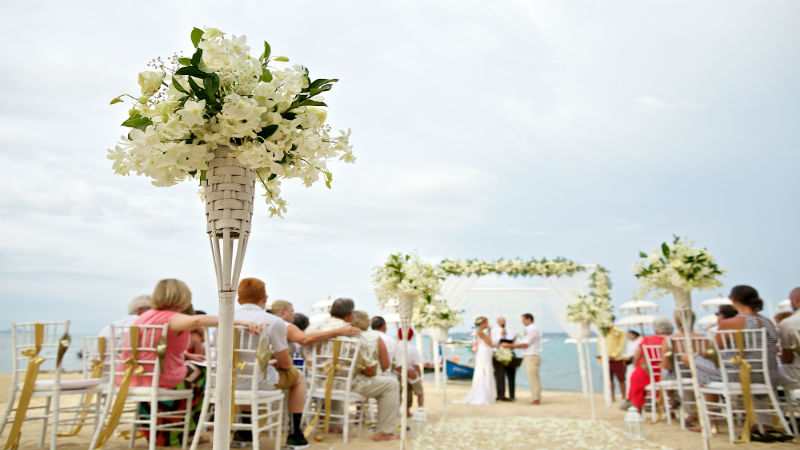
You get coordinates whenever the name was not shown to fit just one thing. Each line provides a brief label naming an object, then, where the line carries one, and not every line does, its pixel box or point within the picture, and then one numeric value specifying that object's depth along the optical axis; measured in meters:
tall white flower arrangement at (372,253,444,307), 4.76
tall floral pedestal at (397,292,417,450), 4.52
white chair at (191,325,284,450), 3.90
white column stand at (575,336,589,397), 10.41
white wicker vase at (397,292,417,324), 4.73
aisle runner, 5.20
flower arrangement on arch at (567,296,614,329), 8.15
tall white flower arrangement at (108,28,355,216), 1.50
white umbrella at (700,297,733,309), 14.69
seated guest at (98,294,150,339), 5.28
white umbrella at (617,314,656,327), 11.10
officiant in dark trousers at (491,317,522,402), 10.18
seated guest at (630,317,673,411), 6.54
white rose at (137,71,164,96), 1.55
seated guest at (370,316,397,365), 6.44
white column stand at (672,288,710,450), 4.27
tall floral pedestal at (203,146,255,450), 1.65
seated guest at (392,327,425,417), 6.69
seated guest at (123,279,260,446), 4.08
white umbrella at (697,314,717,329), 13.51
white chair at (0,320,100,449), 4.13
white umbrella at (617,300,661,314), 11.79
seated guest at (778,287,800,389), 5.06
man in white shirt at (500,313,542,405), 9.54
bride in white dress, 9.53
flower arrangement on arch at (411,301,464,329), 9.28
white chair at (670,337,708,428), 5.66
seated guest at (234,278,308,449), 4.19
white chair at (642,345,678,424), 6.33
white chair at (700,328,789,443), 4.94
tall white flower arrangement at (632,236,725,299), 4.30
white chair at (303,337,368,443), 5.12
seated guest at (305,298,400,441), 5.36
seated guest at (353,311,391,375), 5.53
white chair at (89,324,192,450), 3.94
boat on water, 16.58
